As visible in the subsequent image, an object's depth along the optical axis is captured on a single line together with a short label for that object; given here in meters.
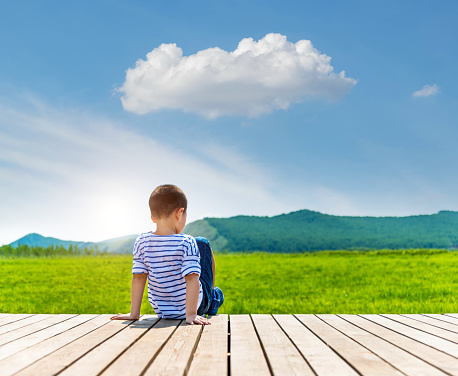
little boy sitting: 4.09
